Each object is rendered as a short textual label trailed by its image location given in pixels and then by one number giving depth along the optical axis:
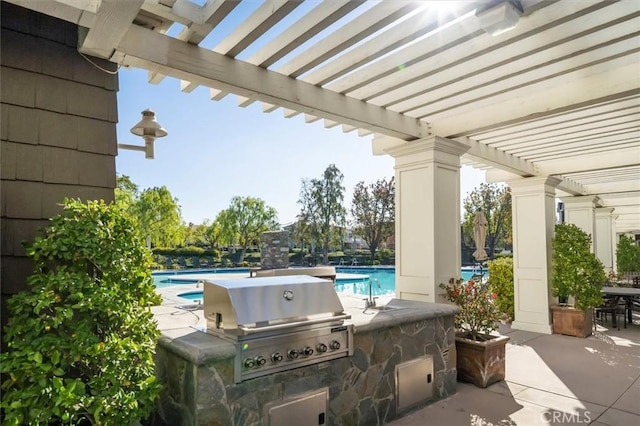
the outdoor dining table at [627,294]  6.89
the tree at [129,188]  21.00
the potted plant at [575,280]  6.33
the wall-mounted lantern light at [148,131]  4.21
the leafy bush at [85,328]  1.83
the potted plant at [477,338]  4.06
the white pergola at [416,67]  2.42
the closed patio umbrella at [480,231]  7.48
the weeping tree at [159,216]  22.30
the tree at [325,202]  27.52
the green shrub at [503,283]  7.53
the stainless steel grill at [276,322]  2.40
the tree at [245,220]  28.03
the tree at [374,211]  26.28
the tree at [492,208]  21.61
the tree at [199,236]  30.84
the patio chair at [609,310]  6.89
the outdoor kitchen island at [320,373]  2.31
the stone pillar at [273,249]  9.02
